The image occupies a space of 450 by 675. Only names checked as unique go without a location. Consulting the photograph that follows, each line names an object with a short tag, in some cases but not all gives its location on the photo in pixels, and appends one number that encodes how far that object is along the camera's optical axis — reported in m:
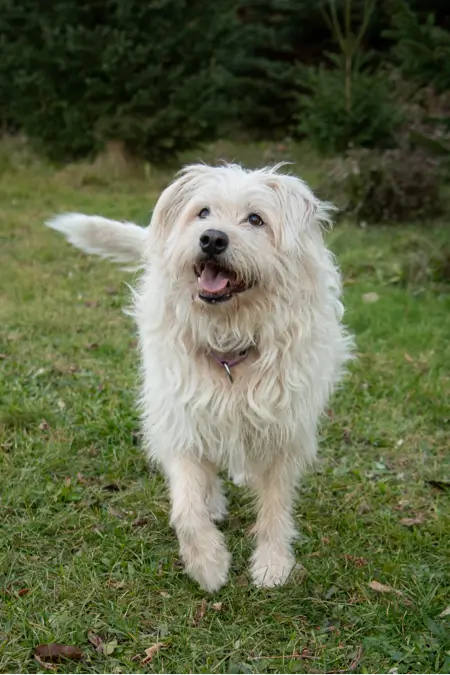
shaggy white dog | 2.76
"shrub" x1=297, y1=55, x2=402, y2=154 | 9.72
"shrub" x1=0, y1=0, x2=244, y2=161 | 10.86
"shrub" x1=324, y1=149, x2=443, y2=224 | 8.81
